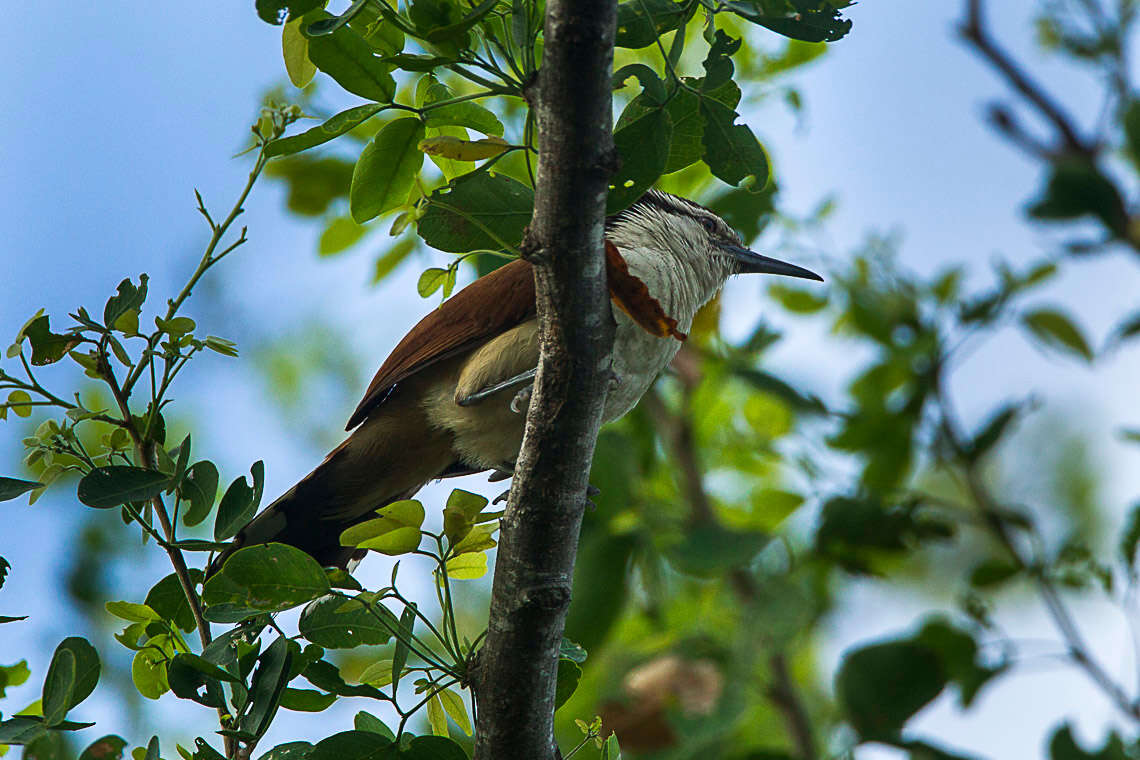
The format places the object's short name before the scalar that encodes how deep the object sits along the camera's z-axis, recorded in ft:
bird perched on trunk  17.76
